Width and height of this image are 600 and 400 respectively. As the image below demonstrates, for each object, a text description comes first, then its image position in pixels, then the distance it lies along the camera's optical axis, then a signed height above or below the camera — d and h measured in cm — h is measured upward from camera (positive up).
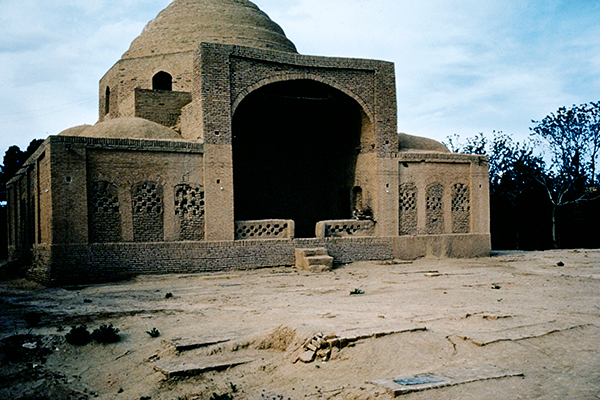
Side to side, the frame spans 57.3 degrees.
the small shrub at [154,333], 790 -167
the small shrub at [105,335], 769 -164
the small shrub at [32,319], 842 -158
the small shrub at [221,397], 574 -190
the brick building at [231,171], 1385 +135
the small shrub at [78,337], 762 -164
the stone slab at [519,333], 683 -159
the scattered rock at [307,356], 651 -169
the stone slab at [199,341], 714 -166
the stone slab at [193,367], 644 -180
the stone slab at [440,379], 536 -171
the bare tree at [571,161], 2702 +243
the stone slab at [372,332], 685 -153
